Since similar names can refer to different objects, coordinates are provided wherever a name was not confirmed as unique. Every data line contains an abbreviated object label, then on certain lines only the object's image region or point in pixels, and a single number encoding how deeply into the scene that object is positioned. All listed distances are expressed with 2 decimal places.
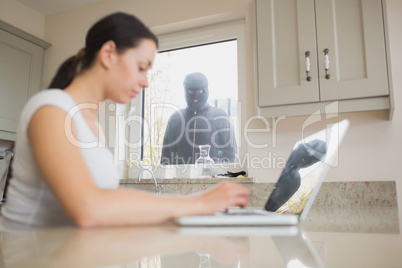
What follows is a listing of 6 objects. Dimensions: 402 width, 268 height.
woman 0.68
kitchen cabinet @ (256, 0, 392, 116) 1.92
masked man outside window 2.71
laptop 0.97
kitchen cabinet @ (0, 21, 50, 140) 2.88
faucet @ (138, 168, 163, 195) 2.54
